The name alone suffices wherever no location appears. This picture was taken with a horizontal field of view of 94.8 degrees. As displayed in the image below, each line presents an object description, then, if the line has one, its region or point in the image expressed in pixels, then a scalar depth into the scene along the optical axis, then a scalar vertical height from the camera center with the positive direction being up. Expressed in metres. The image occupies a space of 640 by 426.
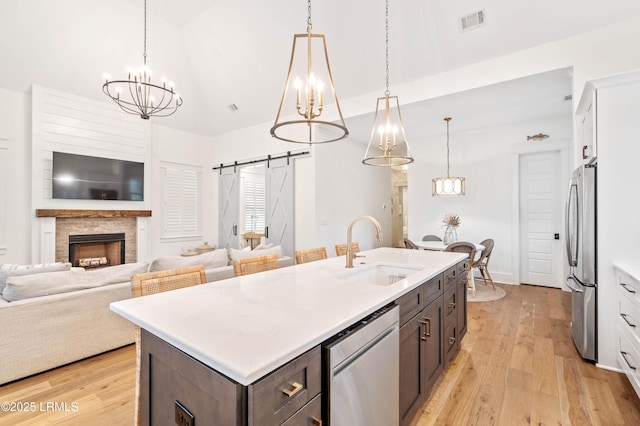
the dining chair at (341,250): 3.30 -0.40
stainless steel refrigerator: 2.52 -0.37
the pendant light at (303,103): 4.33 +2.05
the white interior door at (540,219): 5.12 -0.09
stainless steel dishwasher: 1.06 -0.65
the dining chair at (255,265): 2.33 -0.42
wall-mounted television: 4.87 +0.65
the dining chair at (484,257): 4.67 -0.69
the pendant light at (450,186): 5.06 +0.49
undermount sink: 2.23 -0.47
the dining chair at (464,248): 4.38 -0.51
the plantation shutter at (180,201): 6.41 +0.30
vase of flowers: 5.06 -0.33
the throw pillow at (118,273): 2.79 -0.57
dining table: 4.67 -0.55
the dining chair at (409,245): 5.03 -0.53
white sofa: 2.27 -0.83
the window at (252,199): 6.87 +0.35
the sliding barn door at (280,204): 5.73 +0.21
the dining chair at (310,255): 2.88 -0.42
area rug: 4.47 -1.28
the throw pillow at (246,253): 3.68 -0.50
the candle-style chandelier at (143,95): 5.20 +2.23
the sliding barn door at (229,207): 6.73 +0.15
